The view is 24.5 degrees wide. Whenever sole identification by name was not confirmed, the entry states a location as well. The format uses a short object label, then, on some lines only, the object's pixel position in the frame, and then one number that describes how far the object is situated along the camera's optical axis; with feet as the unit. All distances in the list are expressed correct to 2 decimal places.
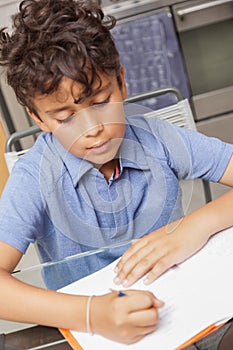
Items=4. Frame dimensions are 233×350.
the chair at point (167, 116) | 4.44
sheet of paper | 2.31
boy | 2.55
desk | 2.51
